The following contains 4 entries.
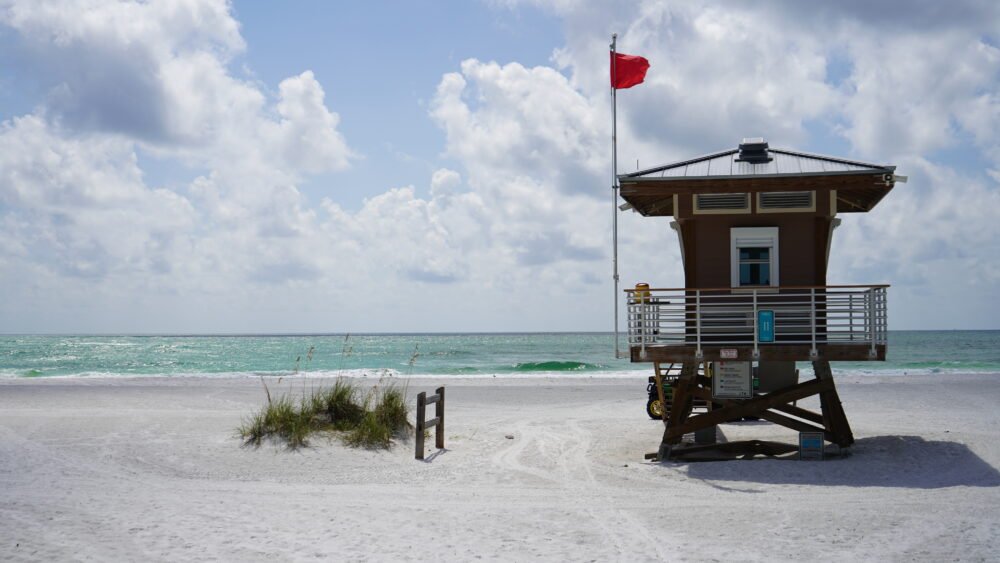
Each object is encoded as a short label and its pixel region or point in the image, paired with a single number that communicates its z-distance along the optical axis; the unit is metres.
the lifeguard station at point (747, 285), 14.61
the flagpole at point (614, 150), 15.64
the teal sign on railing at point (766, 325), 14.40
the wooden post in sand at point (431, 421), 14.84
